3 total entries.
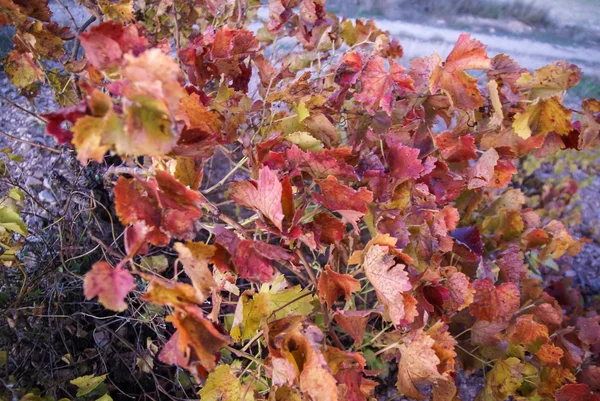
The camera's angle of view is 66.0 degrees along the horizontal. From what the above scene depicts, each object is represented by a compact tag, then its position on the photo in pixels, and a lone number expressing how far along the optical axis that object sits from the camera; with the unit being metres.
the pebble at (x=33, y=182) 1.32
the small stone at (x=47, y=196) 1.27
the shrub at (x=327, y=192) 0.50
